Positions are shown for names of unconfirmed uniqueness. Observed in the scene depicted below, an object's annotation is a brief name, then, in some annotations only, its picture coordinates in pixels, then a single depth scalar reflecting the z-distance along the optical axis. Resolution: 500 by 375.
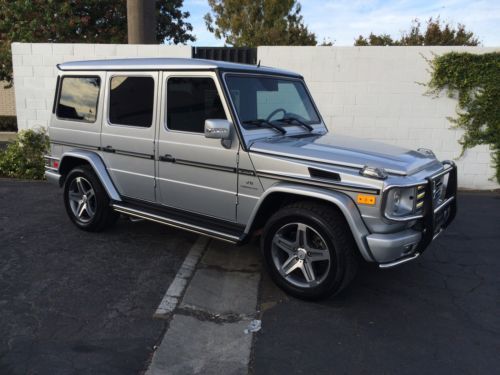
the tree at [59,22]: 13.36
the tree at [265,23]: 26.16
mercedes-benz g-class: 3.36
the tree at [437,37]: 19.61
